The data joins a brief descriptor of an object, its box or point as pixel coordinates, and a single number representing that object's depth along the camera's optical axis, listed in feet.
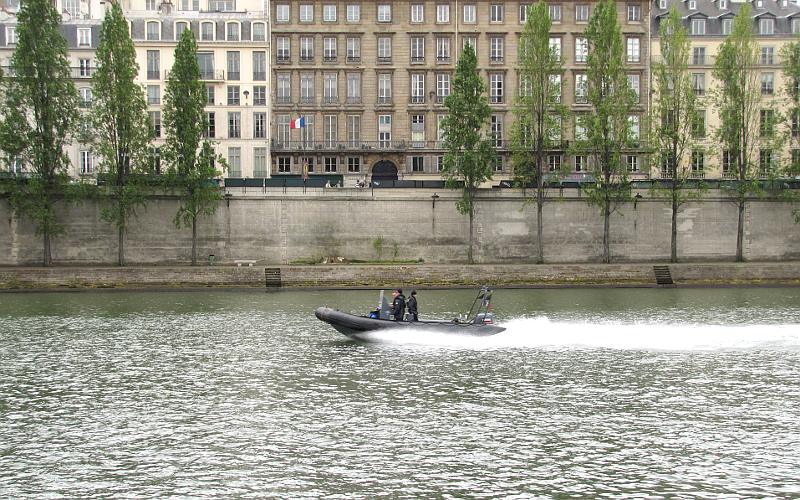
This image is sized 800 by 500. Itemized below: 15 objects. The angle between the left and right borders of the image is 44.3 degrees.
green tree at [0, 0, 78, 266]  225.35
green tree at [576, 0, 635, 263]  243.81
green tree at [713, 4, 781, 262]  246.27
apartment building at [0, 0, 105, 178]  291.83
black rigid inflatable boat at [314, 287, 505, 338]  137.80
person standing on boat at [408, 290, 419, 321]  139.64
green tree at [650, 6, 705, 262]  245.04
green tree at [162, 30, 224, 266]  233.35
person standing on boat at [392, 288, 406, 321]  139.33
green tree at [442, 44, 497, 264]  242.06
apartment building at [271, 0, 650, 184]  298.76
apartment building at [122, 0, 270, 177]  295.48
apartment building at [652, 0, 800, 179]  305.32
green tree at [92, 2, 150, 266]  231.09
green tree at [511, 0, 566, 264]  245.65
